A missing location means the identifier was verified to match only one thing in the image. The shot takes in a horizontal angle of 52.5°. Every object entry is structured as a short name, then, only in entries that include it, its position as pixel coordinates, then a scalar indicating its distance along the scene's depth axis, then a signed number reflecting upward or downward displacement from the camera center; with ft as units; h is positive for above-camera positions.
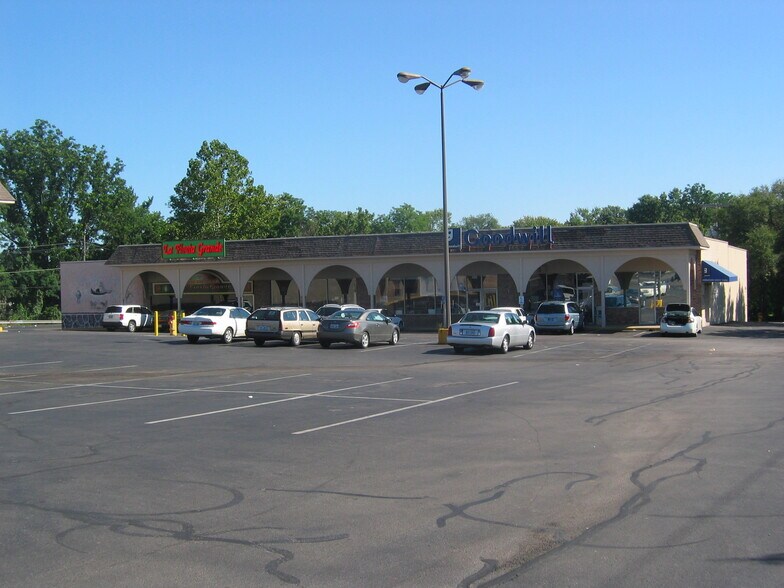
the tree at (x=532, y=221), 406.13 +43.13
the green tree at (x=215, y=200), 223.51 +30.26
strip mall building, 134.51 +5.97
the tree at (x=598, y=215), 388.37 +44.42
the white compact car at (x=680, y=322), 115.96 -2.96
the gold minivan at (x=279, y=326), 102.99 -2.63
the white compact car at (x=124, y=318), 150.71 -2.05
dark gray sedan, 99.30 -2.99
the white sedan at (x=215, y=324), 109.81 -2.43
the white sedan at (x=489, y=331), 88.79 -3.14
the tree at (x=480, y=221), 533.55 +56.01
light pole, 91.86 +26.00
